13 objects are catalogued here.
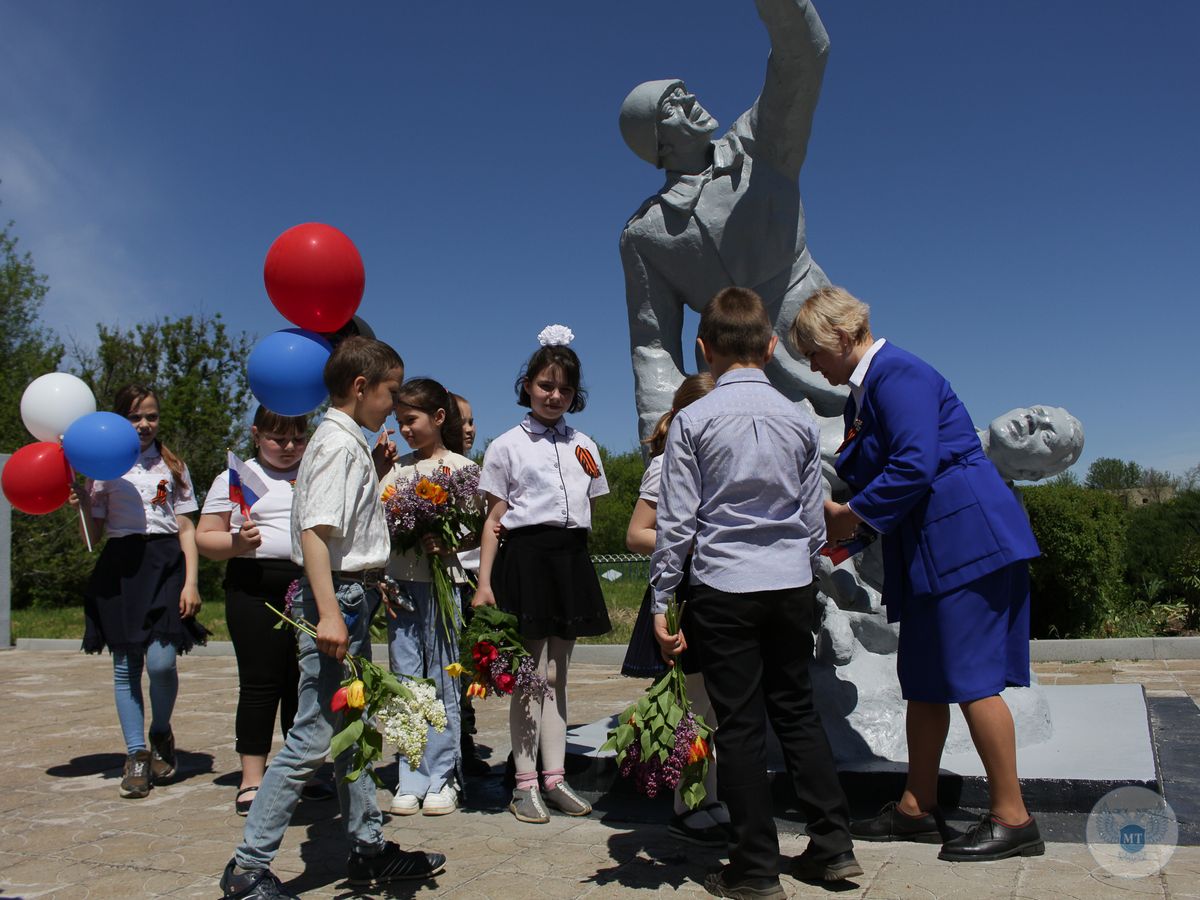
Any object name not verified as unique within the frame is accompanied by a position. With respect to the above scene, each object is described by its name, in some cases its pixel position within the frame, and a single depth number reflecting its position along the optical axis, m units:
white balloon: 4.88
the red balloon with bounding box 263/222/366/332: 3.51
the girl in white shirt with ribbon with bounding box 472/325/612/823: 3.61
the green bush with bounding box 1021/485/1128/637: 9.81
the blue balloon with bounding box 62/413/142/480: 4.30
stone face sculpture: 3.89
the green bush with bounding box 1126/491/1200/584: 10.75
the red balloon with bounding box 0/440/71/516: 4.69
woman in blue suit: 2.81
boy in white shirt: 2.66
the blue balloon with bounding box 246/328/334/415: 3.33
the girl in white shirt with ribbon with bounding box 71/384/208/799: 4.42
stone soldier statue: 5.07
